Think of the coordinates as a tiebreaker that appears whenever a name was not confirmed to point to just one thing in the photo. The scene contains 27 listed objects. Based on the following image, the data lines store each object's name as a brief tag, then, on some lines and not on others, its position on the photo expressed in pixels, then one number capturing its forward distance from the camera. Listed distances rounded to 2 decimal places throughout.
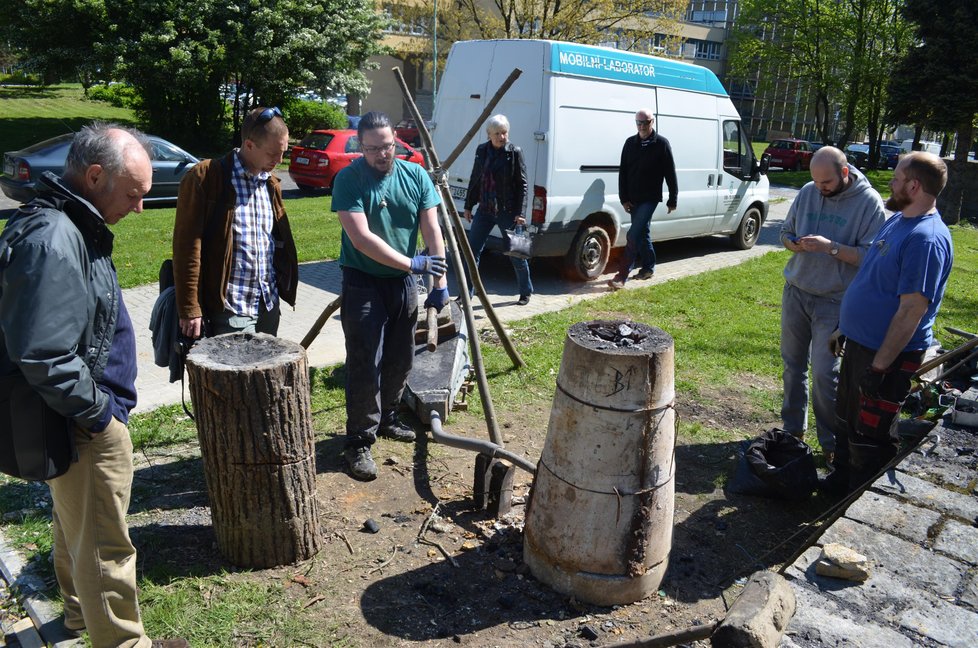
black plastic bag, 4.38
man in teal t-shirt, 4.14
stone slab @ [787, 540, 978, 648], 2.91
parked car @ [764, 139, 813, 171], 33.56
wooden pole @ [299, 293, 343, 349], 5.50
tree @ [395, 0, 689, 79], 25.11
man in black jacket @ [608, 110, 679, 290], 8.84
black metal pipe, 4.08
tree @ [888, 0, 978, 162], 17.36
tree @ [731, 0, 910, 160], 34.03
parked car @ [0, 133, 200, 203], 12.45
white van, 8.51
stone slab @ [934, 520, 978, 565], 3.45
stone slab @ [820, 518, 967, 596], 3.24
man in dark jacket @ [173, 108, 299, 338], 3.85
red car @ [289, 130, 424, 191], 16.77
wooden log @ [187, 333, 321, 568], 3.31
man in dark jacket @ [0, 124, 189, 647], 2.36
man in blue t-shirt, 3.79
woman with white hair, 7.98
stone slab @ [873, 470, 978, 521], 3.83
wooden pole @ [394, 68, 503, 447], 4.61
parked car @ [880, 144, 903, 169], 37.61
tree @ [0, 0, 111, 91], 19.31
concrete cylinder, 3.20
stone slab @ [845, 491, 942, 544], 3.61
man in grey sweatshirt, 4.52
